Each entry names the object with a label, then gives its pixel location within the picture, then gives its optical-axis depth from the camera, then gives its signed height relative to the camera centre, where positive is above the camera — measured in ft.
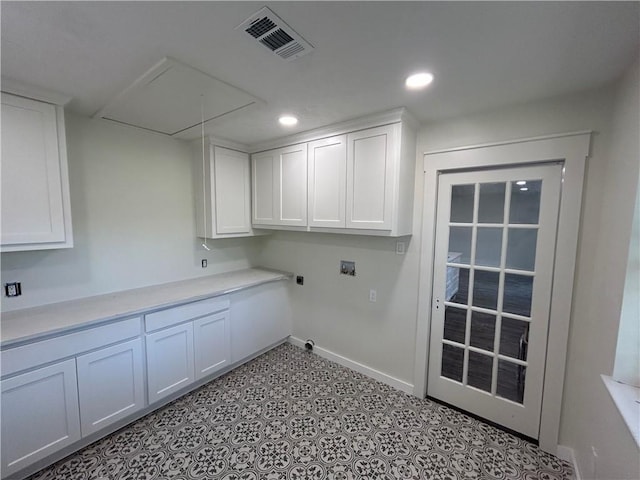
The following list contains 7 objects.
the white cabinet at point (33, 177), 5.66 +0.85
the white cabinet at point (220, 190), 9.52 +1.03
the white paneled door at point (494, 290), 6.37 -1.82
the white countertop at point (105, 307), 5.58 -2.38
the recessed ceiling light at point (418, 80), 5.18 +2.86
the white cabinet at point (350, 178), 7.16 +1.28
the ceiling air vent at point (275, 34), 3.73 +2.83
